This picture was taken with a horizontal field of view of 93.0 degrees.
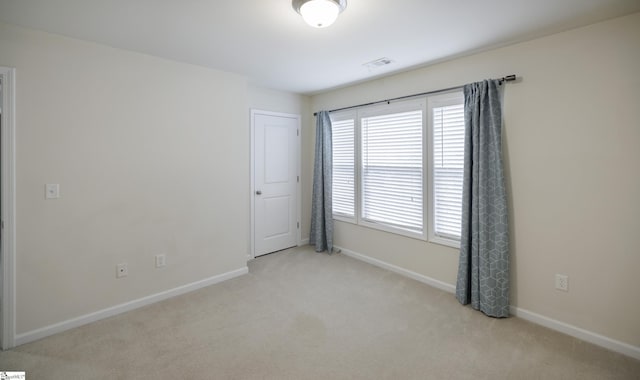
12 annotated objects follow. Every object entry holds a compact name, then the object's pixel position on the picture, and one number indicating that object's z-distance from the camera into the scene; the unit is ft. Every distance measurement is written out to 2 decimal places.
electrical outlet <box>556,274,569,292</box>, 8.27
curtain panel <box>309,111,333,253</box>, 14.99
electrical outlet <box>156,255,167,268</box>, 10.26
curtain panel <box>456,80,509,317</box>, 8.94
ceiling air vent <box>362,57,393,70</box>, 10.34
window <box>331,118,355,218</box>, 14.38
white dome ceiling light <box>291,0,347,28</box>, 6.18
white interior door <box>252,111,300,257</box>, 14.43
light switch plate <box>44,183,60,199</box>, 8.17
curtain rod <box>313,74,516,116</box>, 8.88
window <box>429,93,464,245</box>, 10.36
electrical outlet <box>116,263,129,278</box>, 9.42
